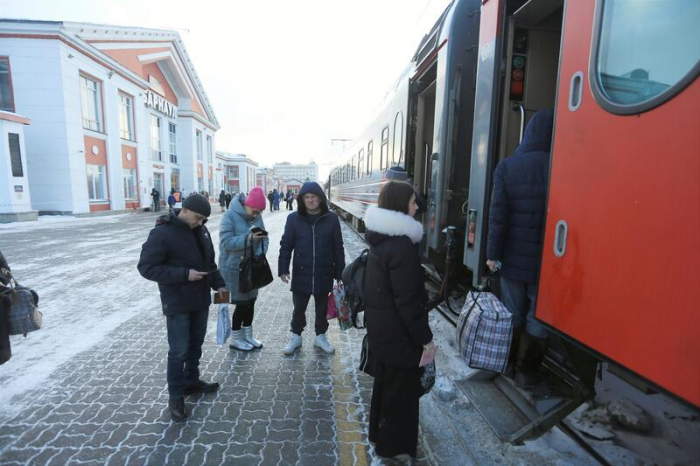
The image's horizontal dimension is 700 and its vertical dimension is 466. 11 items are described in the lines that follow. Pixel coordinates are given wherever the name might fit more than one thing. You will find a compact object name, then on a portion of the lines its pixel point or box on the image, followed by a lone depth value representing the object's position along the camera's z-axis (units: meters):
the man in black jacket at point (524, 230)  2.69
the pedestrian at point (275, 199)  32.25
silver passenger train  4.34
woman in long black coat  2.20
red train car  1.45
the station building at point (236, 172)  63.66
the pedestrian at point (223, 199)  30.41
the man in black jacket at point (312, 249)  3.90
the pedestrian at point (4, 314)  2.47
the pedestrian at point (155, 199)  27.94
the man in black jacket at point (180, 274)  2.81
